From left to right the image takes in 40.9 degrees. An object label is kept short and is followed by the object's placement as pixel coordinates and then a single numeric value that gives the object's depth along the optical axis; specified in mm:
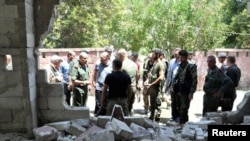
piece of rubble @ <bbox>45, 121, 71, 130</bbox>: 5574
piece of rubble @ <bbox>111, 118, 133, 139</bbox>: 5091
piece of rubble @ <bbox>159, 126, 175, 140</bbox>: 5407
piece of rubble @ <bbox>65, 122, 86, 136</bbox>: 5445
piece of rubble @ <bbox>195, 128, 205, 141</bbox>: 5150
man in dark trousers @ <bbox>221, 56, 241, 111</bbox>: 6566
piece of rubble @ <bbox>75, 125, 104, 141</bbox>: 5166
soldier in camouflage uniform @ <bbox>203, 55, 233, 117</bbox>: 6266
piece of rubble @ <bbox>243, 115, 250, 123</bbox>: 5759
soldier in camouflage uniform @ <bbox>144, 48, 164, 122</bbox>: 7242
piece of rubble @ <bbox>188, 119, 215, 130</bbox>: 5762
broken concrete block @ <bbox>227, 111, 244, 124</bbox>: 6344
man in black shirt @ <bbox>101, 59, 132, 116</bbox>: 5824
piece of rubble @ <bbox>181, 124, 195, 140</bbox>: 5438
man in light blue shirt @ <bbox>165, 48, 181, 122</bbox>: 7043
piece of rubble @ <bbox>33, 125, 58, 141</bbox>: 5156
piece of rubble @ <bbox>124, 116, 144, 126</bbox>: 5785
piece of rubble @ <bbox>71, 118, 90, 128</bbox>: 5762
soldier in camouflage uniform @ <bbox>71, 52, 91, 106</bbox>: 7192
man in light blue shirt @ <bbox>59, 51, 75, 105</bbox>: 7852
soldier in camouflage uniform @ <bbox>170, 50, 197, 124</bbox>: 6402
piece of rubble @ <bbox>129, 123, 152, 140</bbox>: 5270
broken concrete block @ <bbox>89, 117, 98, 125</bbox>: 5818
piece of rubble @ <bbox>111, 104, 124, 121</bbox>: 5688
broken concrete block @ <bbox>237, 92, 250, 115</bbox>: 6398
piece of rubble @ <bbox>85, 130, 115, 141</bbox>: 4896
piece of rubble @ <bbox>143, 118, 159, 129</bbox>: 5845
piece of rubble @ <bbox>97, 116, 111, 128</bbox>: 5688
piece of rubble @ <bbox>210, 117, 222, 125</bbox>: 5997
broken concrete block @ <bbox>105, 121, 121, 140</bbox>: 5118
